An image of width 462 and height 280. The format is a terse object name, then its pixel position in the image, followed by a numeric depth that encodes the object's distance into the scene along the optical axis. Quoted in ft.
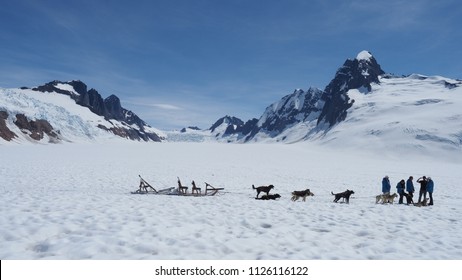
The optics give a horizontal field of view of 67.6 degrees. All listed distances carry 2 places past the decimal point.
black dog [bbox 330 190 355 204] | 67.46
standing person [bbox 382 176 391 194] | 71.26
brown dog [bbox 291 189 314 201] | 68.33
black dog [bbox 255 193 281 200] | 68.23
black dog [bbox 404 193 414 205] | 68.39
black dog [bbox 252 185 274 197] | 71.36
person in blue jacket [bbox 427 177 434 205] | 67.92
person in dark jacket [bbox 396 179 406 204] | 69.97
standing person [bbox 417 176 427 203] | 68.53
